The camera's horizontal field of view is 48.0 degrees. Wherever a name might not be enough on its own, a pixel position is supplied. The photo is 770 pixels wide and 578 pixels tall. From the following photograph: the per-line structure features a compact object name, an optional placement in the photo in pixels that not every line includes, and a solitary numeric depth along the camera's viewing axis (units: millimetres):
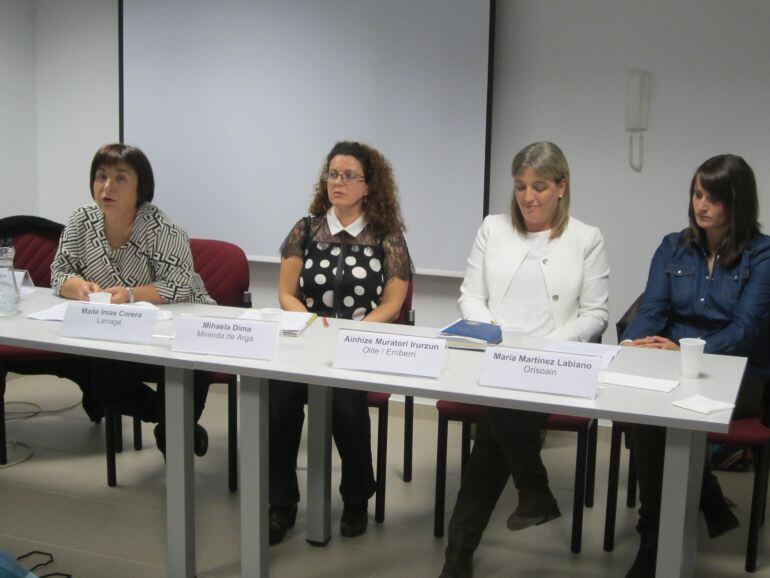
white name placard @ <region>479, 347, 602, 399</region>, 1849
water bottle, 2539
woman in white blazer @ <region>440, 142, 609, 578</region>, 2703
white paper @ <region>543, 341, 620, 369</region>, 2199
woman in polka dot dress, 2748
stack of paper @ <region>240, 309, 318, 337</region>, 2400
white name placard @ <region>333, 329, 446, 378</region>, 1995
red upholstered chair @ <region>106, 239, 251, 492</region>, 3227
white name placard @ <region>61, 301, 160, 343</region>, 2273
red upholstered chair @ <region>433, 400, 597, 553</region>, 2496
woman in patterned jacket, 2889
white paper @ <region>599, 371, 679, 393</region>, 1927
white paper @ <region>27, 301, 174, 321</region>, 2520
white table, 1823
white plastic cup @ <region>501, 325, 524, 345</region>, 2383
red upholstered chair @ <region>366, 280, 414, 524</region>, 2703
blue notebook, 2270
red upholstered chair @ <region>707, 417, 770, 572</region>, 2387
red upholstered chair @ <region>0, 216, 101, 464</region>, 3449
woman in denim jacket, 2500
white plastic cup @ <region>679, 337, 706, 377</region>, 2027
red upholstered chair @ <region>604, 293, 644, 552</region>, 2596
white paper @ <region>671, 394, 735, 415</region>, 1760
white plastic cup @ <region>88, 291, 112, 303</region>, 2557
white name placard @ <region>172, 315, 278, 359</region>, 2123
